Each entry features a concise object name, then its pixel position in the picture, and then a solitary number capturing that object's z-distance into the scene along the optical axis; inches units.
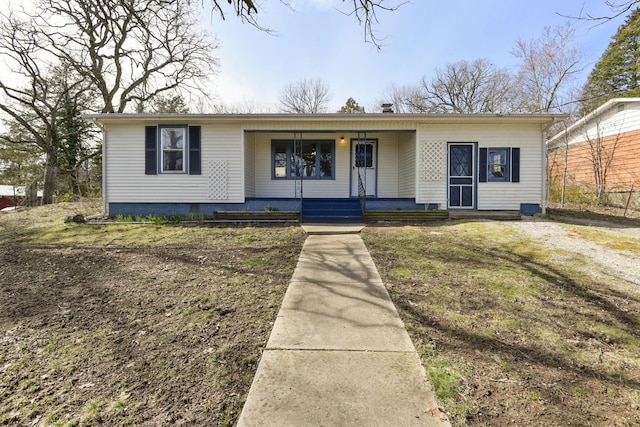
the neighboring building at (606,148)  477.4
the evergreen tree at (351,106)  1242.0
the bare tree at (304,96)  1232.2
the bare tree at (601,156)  515.8
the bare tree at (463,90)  1053.3
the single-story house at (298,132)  373.1
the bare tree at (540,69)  785.6
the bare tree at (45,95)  615.2
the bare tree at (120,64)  644.1
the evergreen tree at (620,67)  860.6
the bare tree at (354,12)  173.9
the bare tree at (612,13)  165.9
